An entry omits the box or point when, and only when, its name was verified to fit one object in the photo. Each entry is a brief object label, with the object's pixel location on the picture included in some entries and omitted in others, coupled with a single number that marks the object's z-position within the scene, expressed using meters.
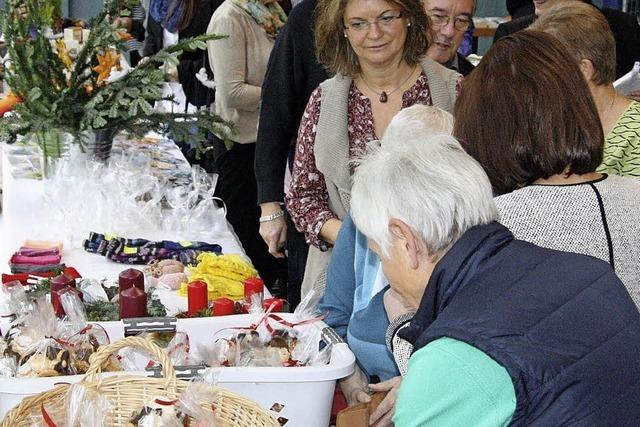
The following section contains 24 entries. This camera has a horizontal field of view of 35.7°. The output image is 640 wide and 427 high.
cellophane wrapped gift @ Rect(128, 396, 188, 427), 1.70
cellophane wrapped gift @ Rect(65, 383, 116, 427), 1.73
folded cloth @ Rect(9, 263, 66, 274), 2.83
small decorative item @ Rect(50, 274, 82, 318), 2.20
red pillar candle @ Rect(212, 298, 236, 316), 2.34
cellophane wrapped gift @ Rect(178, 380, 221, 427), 1.71
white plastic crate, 1.86
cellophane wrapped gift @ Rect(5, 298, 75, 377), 1.92
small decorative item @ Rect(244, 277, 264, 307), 2.38
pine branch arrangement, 3.44
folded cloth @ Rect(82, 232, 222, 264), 3.01
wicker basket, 1.74
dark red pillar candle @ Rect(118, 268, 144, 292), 2.39
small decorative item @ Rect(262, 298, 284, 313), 2.25
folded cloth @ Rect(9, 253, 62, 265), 2.89
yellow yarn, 2.66
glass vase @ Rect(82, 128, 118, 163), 3.51
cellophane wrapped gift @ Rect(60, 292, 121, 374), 1.98
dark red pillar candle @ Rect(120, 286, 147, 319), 2.29
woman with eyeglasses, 2.81
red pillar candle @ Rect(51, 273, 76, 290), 2.30
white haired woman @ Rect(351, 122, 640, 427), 1.30
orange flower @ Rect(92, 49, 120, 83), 3.52
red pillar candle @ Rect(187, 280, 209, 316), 2.42
